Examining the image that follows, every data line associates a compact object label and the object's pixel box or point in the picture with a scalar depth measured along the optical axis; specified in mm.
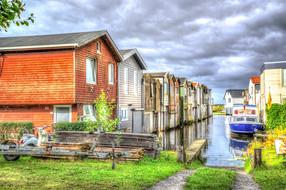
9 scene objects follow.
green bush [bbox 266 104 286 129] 36562
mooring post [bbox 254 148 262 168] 17542
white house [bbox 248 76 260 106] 84050
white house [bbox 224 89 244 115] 151375
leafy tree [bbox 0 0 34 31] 8617
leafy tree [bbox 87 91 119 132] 24078
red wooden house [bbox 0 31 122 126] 25547
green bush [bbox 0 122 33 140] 23698
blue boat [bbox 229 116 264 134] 52922
